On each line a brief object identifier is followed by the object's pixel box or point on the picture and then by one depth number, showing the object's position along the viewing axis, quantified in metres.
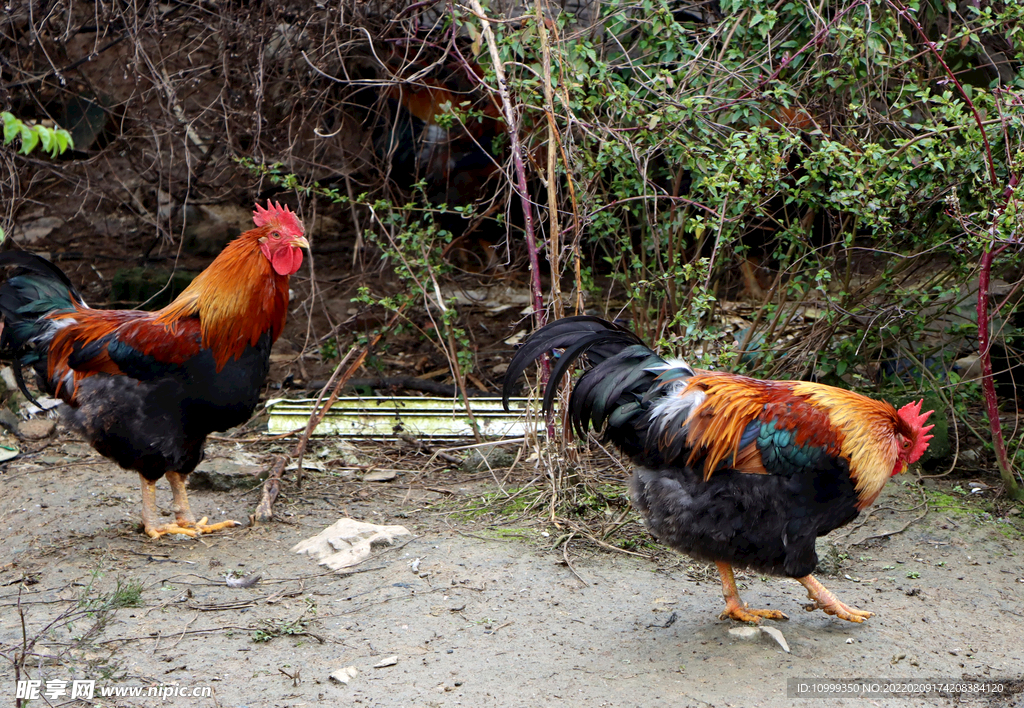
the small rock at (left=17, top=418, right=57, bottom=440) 6.56
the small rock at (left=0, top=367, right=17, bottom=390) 6.87
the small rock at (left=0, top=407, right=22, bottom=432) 6.59
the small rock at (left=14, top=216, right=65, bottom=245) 8.68
